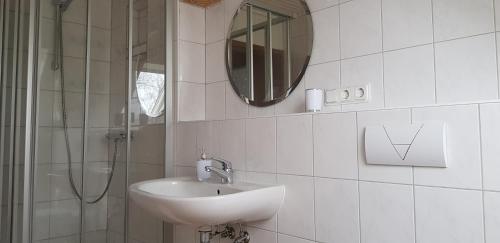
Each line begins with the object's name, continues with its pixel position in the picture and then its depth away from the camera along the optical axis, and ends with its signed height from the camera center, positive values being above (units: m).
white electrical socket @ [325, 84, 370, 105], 1.45 +0.17
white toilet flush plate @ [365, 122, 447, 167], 1.10 -0.03
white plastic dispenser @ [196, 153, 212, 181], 1.82 -0.16
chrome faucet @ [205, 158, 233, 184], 1.74 -0.17
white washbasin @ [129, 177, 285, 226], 1.32 -0.26
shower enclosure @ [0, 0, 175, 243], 1.77 +0.09
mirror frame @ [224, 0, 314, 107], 1.67 +0.30
